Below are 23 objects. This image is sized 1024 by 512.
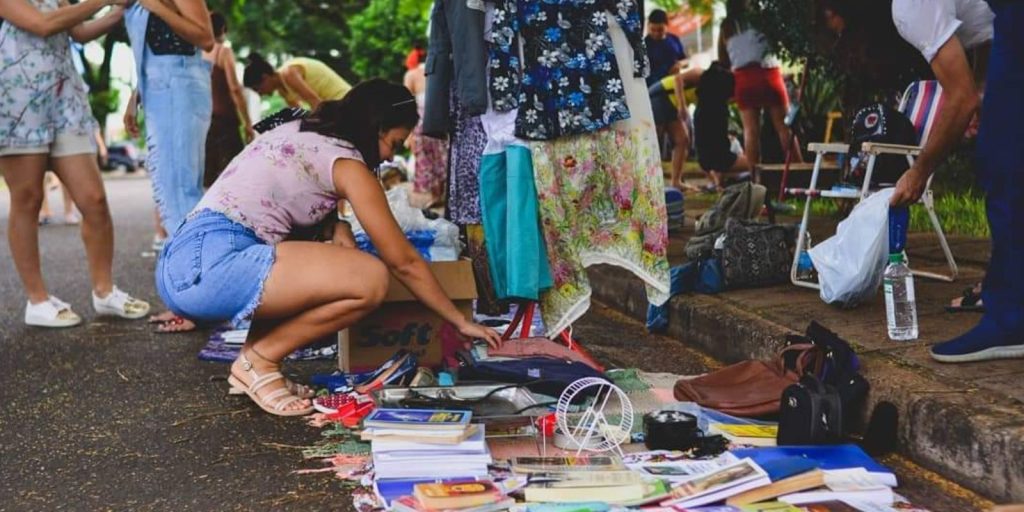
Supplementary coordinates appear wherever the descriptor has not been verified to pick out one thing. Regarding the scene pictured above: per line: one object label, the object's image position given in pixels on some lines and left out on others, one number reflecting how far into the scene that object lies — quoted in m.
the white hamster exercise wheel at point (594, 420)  3.27
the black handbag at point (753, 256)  5.02
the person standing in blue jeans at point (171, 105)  5.40
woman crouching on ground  3.72
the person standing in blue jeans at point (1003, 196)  3.34
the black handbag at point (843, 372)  3.38
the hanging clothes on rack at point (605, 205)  4.29
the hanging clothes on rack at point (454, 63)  4.11
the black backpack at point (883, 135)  4.83
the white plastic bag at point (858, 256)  4.32
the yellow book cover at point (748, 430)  3.34
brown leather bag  3.54
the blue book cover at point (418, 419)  3.06
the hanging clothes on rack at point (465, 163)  4.41
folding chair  4.76
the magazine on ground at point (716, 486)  2.74
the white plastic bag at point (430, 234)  4.82
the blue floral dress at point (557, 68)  4.17
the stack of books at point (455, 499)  2.68
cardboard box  4.23
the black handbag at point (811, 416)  3.14
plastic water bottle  3.86
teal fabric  4.19
